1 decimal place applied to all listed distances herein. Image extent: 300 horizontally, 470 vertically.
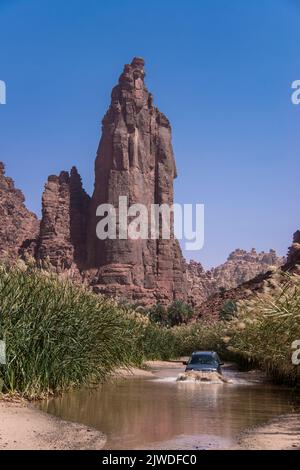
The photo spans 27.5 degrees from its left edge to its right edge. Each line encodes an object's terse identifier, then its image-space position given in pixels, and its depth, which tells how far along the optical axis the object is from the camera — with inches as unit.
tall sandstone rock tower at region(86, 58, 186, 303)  4835.1
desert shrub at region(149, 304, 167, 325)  3216.0
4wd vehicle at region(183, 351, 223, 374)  924.6
